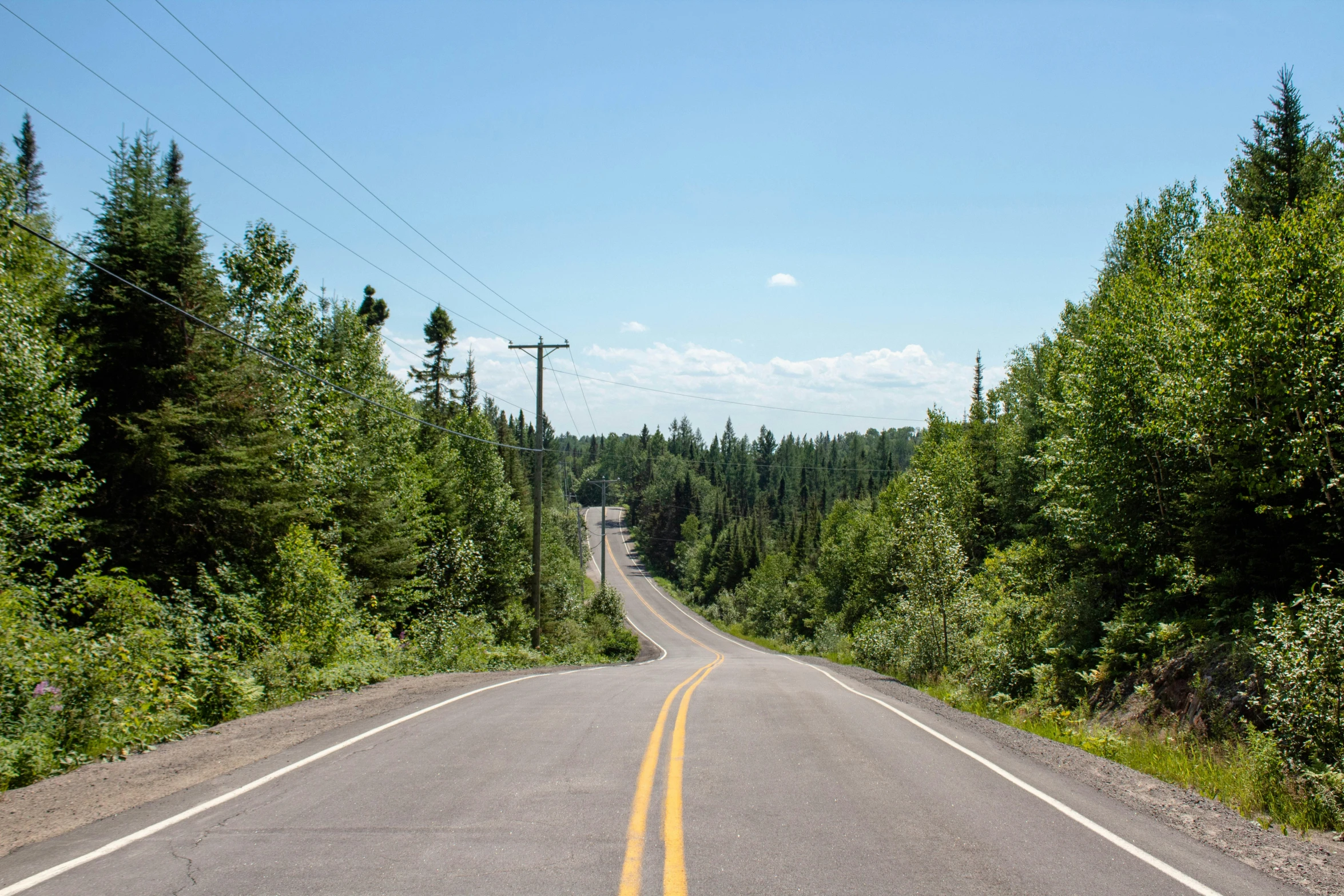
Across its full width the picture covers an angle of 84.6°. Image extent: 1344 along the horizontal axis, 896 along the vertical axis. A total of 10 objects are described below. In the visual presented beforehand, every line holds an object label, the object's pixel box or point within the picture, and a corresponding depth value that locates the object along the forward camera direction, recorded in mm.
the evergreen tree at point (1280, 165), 21109
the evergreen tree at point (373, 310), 44094
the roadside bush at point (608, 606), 54875
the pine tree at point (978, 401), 49781
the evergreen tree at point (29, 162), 34656
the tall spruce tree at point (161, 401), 15797
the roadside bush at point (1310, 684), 8062
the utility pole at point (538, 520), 27609
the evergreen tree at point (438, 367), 48250
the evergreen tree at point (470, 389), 50750
